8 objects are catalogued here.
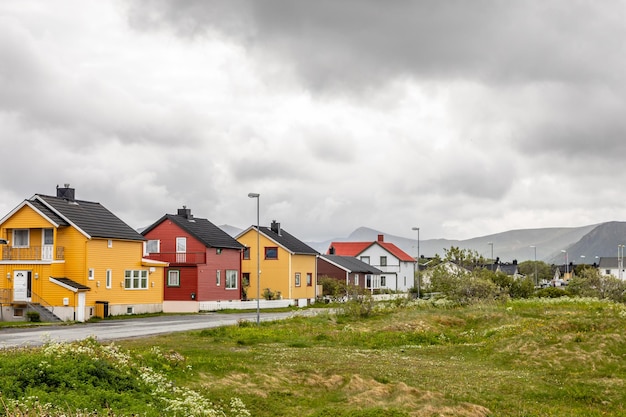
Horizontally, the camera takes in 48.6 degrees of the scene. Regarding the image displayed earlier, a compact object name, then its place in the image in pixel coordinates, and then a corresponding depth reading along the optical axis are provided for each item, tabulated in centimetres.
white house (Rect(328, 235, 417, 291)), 10912
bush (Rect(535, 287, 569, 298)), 6692
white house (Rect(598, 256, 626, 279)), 19200
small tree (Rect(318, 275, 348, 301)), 8275
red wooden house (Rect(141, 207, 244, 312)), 6081
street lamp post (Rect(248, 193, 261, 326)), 3988
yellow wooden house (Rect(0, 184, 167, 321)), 4666
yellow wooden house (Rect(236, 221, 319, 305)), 7475
